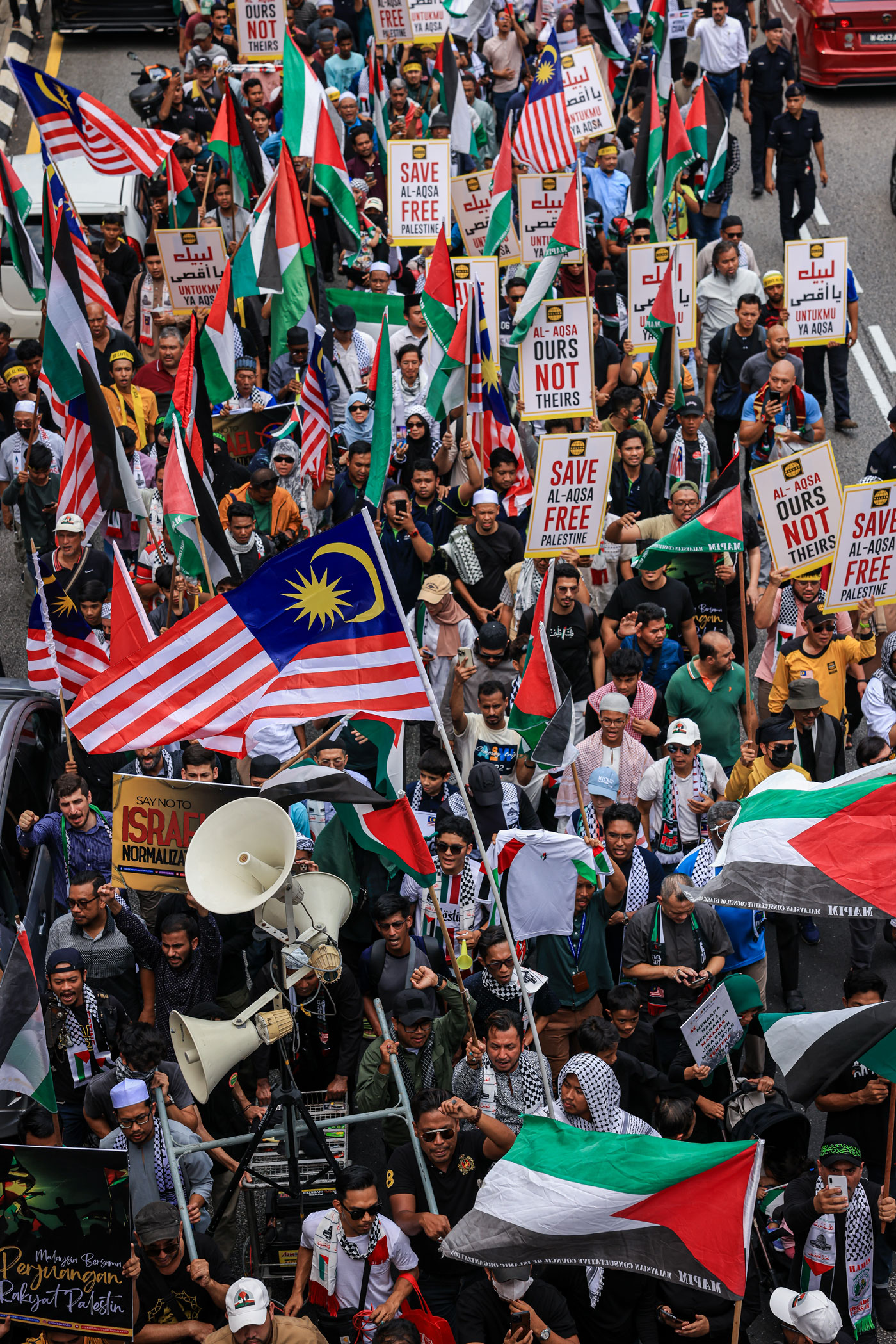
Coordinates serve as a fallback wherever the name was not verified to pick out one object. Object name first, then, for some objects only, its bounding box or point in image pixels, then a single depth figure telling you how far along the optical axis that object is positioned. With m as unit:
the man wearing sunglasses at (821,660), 21.91
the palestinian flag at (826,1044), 15.57
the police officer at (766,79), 38.91
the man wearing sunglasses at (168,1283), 15.31
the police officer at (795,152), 35.62
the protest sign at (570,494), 23.27
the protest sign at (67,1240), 14.67
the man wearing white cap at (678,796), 20.30
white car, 34.34
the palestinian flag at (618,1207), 13.84
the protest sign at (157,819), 17.52
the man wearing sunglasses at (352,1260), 15.30
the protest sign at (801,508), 22.83
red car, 42.00
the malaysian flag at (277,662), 17.80
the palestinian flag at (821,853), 16.48
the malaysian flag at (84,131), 31.30
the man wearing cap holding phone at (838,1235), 15.36
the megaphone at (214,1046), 15.37
